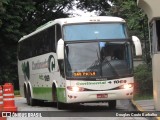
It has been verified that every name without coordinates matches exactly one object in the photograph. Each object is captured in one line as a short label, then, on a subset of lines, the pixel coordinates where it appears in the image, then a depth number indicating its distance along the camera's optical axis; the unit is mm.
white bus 17844
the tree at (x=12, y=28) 39844
